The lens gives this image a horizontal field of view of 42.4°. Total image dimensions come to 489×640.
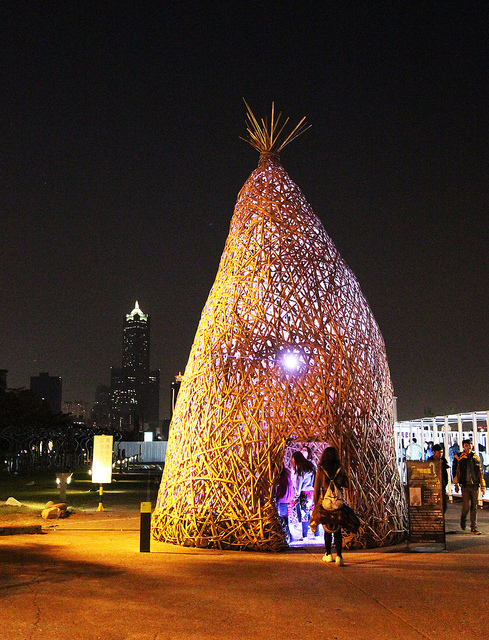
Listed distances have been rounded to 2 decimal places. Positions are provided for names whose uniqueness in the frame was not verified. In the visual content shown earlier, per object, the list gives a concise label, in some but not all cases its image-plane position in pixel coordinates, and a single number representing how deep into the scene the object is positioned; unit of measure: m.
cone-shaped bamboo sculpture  8.91
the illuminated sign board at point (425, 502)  9.08
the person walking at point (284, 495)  8.95
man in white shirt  18.76
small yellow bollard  8.55
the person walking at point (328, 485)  7.57
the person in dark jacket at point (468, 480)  10.94
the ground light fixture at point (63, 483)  15.98
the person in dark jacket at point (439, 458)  9.40
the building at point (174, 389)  43.29
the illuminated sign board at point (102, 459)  15.42
